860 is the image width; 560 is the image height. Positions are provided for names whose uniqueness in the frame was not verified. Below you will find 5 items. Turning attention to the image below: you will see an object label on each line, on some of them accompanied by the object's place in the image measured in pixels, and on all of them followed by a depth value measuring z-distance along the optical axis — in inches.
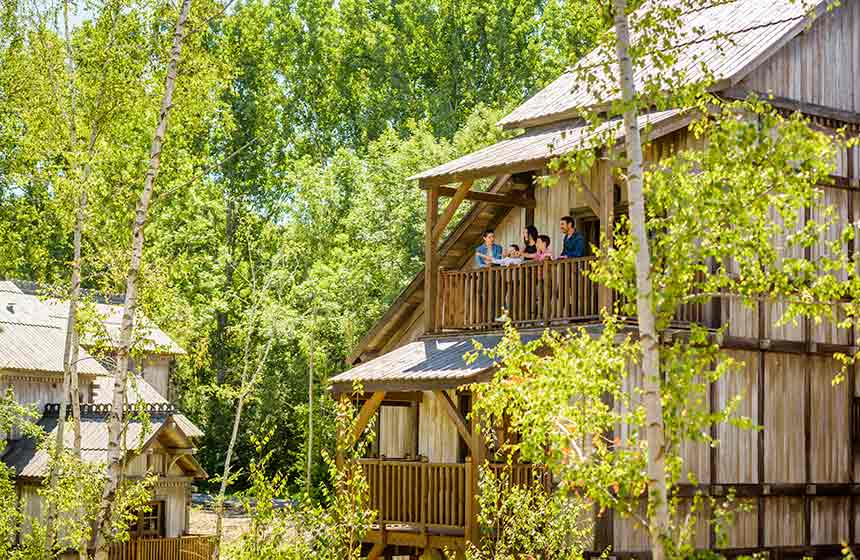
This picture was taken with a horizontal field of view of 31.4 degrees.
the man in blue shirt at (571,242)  909.8
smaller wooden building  1514.5
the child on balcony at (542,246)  936.9
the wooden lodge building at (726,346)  887.1
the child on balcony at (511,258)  943.0
